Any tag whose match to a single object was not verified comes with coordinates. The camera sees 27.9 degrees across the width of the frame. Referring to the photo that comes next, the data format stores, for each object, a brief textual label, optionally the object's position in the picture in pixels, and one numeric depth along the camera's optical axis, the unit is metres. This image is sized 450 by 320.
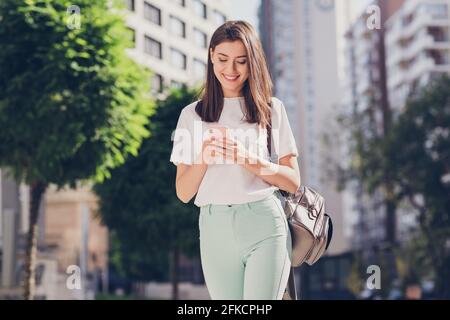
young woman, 3.38
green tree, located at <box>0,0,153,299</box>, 16.41
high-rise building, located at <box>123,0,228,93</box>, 17.77
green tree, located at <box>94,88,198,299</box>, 25.72
